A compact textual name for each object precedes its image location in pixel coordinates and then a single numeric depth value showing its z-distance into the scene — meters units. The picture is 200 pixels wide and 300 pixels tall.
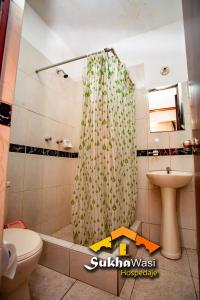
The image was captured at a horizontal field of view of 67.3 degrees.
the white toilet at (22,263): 0.79
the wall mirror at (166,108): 1.81
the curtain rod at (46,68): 1.64
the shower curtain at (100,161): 1.31
